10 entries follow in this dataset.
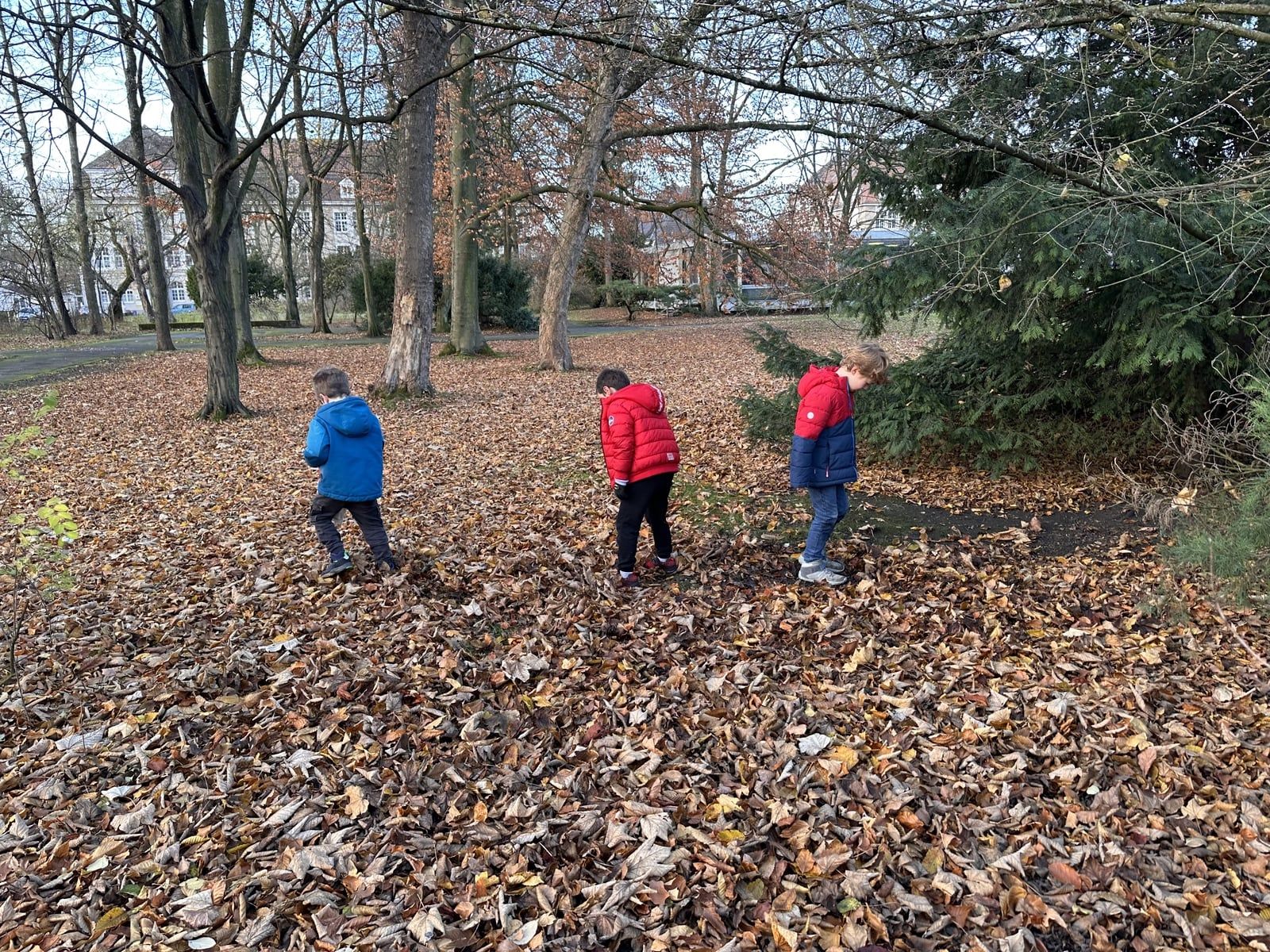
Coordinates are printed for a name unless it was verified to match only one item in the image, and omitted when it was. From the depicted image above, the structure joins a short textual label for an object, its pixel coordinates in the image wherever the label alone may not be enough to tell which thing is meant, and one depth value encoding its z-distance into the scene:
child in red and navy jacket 4.67
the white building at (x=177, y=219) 19.81
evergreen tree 4.70
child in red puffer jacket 4.75
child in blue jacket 4.91
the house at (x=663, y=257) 21.69
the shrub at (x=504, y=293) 25.17
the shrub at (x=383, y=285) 25.60
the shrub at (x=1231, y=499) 3.97
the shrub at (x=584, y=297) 33.72
